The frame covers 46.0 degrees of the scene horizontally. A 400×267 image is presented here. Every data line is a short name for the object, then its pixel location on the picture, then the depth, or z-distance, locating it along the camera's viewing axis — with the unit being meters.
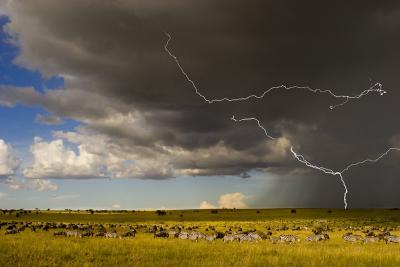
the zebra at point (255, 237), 38.19
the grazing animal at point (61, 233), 43.49
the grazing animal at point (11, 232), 45.84
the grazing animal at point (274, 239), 37.25
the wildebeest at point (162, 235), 42.48
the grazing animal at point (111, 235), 41.50
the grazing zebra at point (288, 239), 37.06
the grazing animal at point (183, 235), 39.78
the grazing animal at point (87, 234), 42.90
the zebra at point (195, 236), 38.56
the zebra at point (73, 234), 42.65
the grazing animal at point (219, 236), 40.05
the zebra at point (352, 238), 38.63
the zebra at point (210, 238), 37.70
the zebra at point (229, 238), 38.12
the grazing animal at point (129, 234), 43.78
